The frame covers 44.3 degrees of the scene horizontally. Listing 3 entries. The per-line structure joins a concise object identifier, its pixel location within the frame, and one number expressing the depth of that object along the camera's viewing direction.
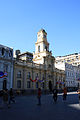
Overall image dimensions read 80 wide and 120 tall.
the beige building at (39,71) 27.07
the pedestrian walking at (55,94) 12.76
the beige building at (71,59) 64.53
